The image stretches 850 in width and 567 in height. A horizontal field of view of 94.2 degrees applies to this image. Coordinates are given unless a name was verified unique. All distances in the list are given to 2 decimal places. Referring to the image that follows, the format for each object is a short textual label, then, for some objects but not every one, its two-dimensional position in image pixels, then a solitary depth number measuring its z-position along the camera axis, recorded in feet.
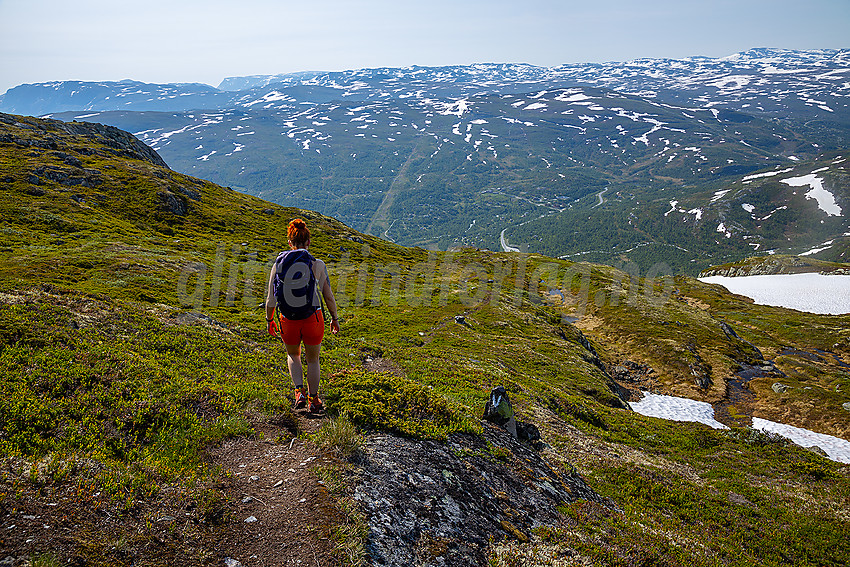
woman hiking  33.71
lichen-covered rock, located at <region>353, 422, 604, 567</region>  27.14
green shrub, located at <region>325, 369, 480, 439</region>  38.32
